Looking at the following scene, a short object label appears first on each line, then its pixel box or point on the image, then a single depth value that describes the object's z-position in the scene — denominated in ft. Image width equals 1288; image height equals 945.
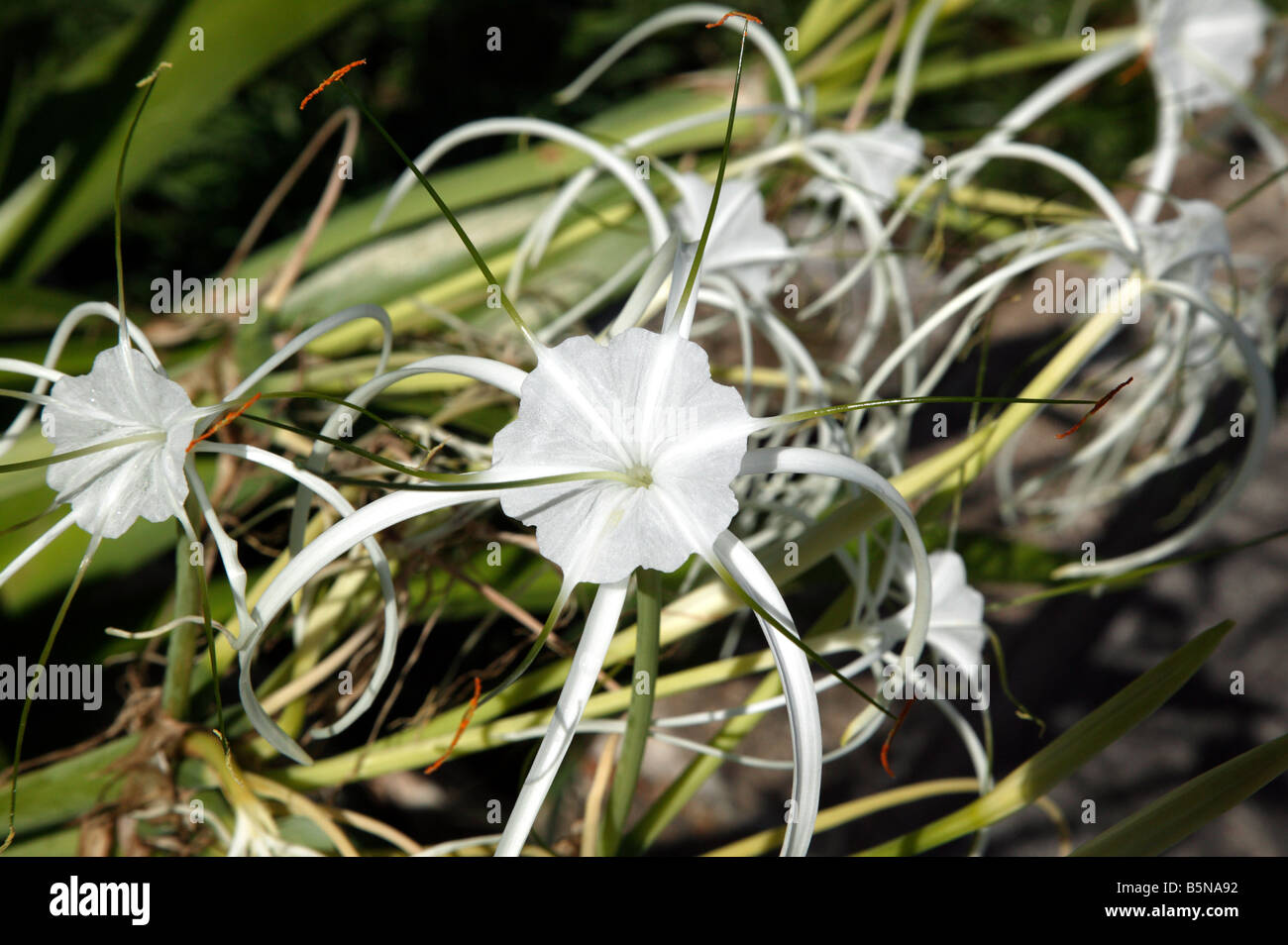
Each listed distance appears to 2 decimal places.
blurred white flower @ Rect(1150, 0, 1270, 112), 1.68
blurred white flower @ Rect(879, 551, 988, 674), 1.09
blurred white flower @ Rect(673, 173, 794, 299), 1.22
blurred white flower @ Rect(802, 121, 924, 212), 1.35
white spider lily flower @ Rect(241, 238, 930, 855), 0.71
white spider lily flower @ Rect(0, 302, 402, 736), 0.74
